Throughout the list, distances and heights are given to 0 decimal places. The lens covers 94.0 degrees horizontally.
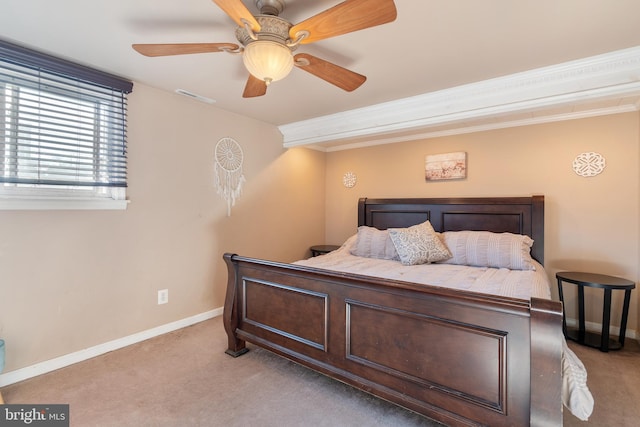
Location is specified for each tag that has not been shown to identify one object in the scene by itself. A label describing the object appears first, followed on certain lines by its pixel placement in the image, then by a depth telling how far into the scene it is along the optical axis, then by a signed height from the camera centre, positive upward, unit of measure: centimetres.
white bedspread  126 -52
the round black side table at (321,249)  407 -54
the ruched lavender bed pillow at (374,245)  318 -38
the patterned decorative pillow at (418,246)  284 -34
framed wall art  352 +55
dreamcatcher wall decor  322 +45
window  199 +56
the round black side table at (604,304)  241 -76
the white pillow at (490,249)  267 -36
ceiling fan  122 +84
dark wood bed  124 -68
